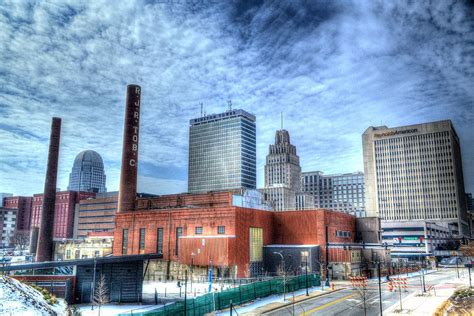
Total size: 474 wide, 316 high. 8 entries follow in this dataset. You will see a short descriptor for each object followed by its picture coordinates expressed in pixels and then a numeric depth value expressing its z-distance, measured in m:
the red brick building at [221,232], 79.31
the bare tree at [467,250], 119.53
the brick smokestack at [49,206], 100.06
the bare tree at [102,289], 49.41
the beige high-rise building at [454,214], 194.88
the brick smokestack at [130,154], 104.01
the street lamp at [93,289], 48.31
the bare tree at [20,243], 193.12
